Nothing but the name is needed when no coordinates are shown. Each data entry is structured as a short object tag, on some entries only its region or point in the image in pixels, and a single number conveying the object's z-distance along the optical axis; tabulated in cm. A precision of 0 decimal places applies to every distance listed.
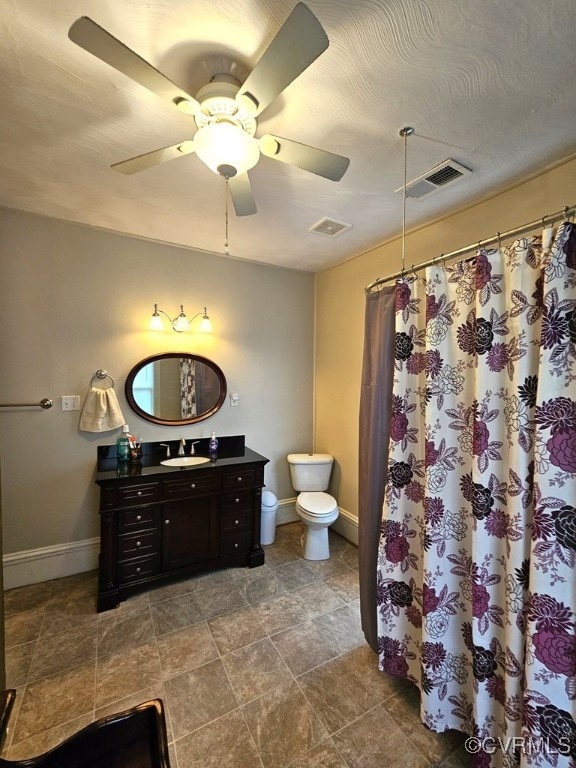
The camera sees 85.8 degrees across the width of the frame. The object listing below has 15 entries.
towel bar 211
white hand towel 232
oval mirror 254
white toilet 250
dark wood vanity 206
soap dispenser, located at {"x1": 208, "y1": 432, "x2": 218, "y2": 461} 266
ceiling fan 81
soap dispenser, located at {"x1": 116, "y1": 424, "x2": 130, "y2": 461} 238
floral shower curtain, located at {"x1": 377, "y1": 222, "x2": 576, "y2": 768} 97
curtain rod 99
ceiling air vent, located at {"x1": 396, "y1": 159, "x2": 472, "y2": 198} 158
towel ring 239
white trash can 277
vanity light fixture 249
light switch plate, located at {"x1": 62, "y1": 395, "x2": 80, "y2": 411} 230
